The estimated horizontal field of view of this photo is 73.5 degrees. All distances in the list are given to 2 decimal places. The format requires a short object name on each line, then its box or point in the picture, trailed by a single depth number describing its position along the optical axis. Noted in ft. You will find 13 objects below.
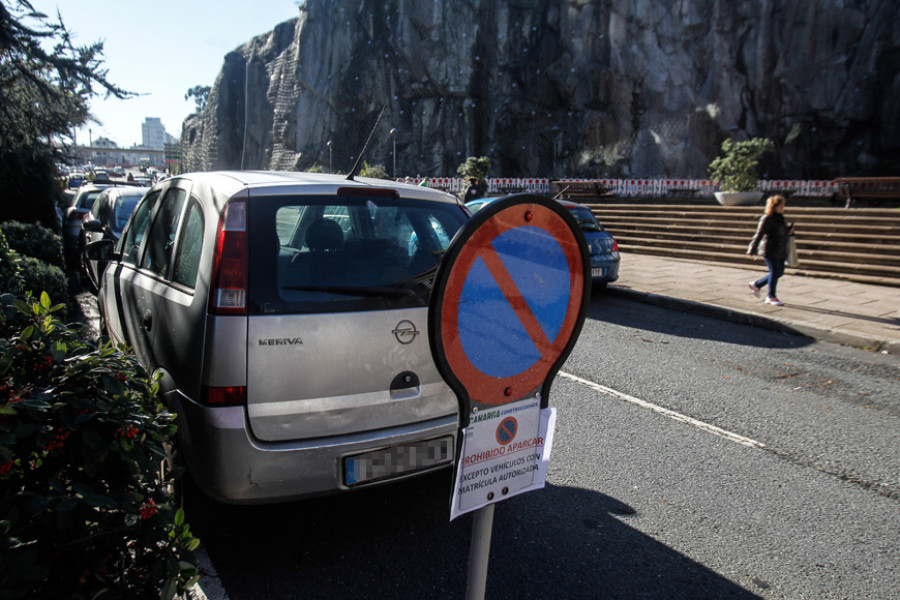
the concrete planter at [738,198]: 56.51
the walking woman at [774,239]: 30.99
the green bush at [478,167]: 94.79
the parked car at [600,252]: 33.94
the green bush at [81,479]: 5.72
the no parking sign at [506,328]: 4.50
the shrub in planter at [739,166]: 58.39
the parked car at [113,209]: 30.48
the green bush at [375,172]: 103.81
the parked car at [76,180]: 121.19
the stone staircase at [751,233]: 38.73
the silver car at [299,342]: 8.53
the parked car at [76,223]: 40.83
